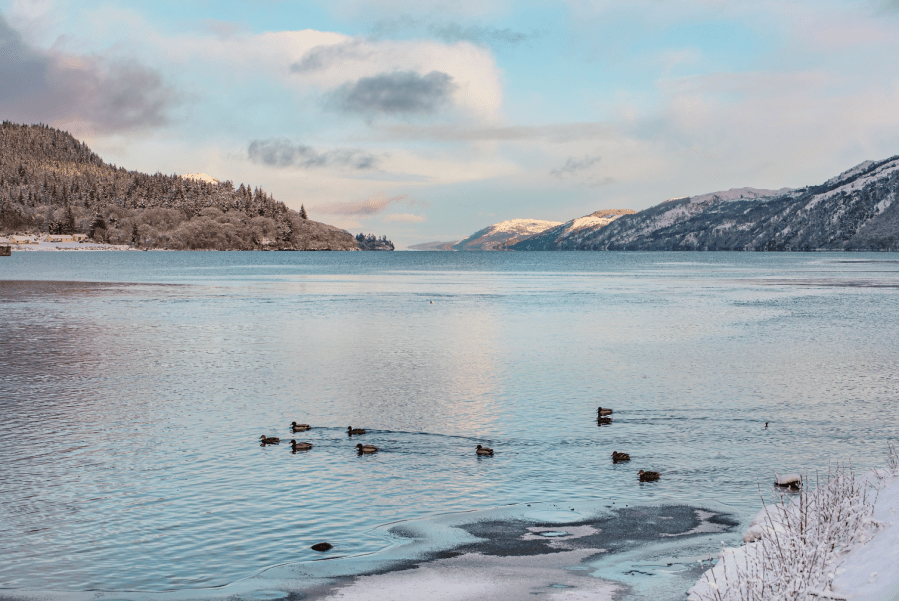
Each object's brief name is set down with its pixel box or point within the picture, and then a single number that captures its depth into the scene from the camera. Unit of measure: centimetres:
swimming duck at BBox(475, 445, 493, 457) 2458
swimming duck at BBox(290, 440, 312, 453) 2530
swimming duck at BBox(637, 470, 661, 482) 2203
